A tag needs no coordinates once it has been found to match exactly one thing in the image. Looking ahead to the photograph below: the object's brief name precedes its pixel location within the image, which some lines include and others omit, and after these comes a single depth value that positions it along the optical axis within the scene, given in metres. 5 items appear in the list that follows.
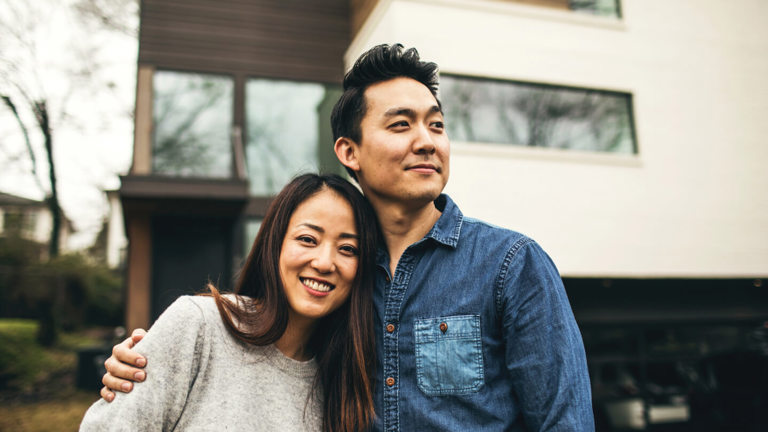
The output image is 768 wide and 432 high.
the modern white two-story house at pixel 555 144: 8.81
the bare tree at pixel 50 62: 15.34
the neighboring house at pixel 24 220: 18.05
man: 1.70
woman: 1.82
